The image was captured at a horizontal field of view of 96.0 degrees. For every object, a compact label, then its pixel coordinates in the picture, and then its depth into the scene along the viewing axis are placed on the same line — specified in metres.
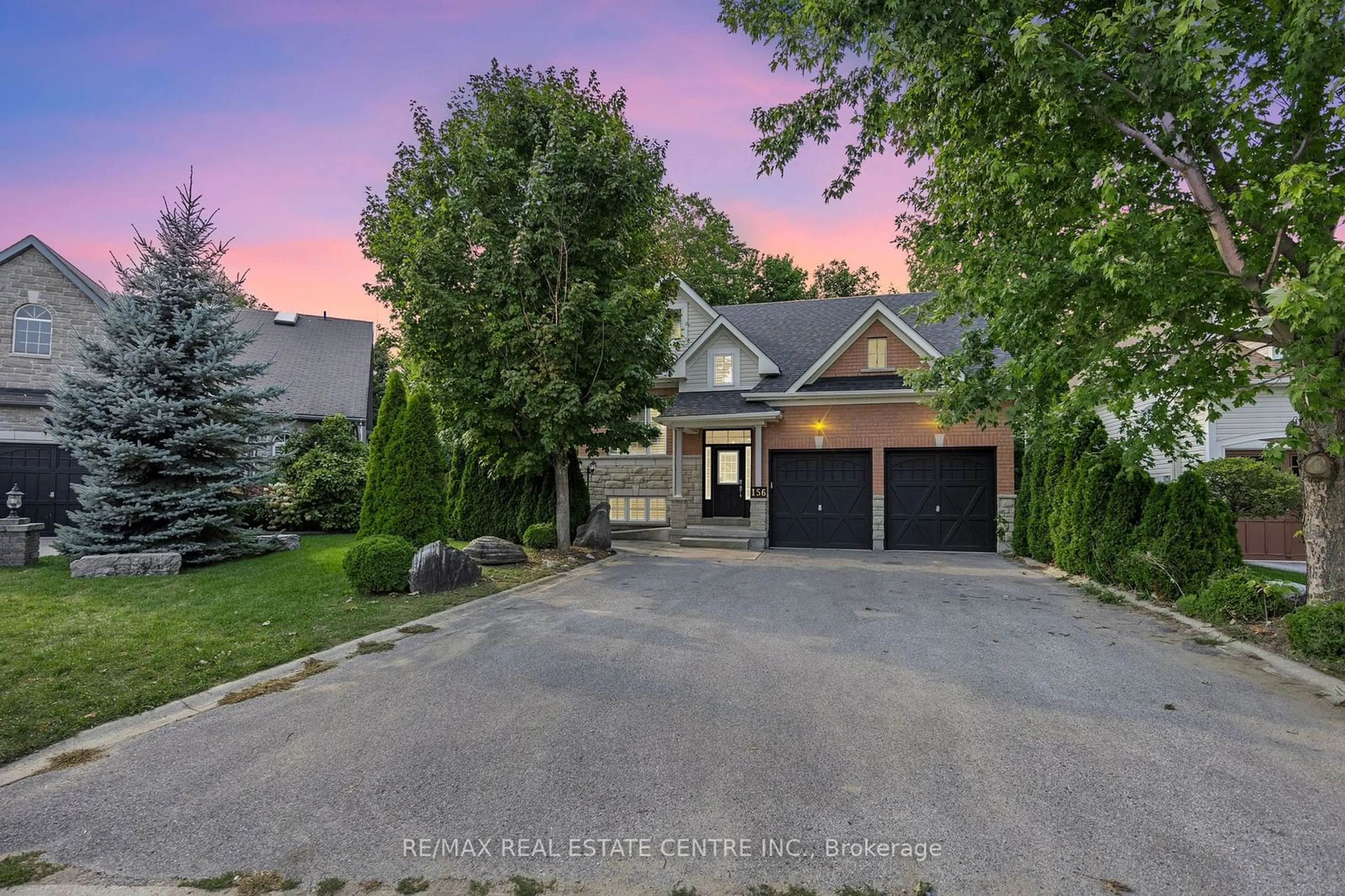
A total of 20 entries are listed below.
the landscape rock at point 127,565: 8.91
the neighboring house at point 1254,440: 12.21
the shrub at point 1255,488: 10.46
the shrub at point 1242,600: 6.29
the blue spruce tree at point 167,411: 9.71
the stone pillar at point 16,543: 9.76
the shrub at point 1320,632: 5.11
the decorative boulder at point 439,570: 8.03
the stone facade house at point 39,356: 14.38
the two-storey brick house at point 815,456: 14.58
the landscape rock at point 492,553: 10.44
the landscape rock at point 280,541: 11.55
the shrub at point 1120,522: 8.38
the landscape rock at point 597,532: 12.80
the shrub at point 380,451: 9.20
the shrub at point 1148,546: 7.80
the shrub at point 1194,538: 7.25
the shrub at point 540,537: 12.12
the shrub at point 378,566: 7.71
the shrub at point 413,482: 9.17
